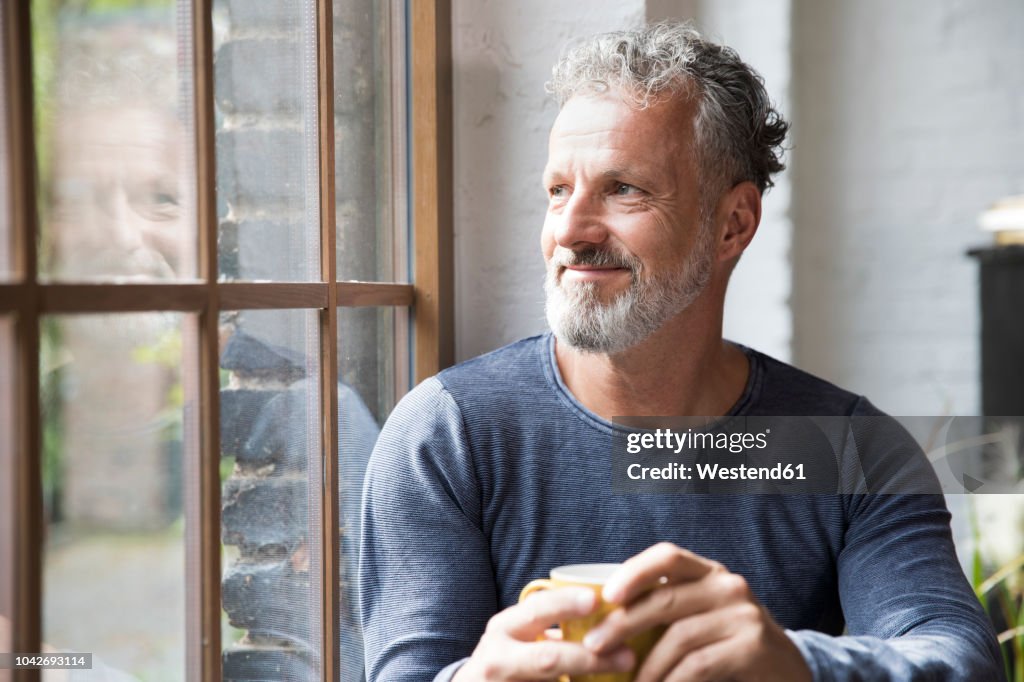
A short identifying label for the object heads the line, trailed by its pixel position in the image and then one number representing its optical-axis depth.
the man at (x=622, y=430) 1.05
